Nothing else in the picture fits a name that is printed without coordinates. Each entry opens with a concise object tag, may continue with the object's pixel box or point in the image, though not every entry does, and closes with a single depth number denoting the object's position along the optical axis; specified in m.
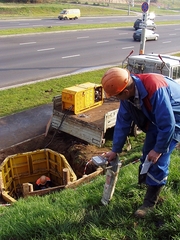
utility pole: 13.78
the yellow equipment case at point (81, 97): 8.52
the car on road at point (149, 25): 34.22
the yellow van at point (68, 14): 41.19
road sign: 13.77
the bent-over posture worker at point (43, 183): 7.23
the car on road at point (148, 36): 27.08
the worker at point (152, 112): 3.22
